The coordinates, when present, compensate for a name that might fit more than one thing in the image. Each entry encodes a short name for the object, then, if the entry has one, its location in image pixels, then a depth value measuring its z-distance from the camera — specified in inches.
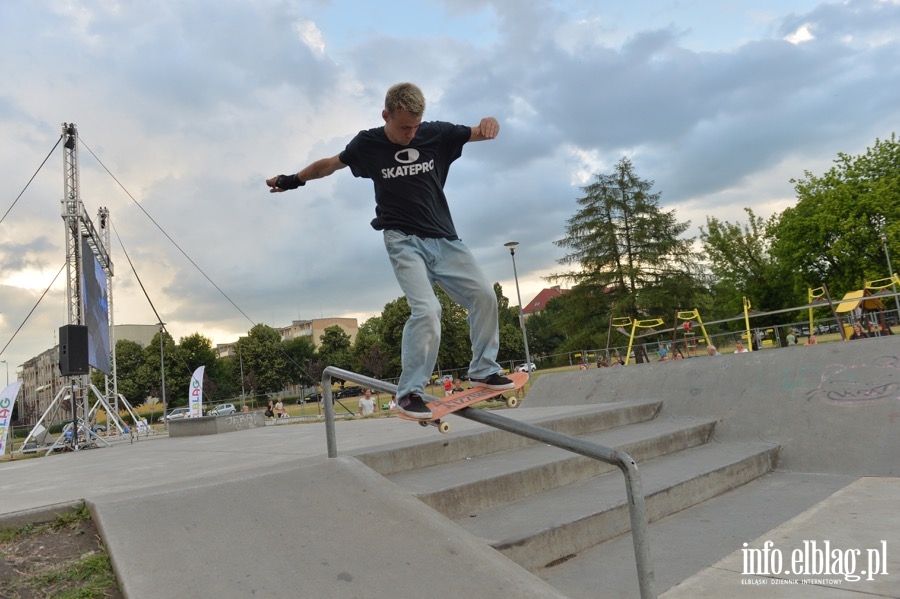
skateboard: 125.7
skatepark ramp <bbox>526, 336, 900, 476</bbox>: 198.4
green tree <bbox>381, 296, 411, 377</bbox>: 2242.9
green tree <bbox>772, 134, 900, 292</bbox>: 1240.2
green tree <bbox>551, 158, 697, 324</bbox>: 1441.9
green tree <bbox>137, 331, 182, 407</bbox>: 2431.1
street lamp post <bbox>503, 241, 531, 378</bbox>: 1104.2
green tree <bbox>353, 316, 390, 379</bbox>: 2023.9
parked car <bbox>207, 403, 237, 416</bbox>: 1501.0
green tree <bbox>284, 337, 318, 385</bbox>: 3053.6
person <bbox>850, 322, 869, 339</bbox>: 492.1
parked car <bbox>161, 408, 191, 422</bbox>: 1627.5
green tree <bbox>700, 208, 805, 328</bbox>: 1508.4
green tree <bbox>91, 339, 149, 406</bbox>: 2411.4
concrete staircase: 131.5
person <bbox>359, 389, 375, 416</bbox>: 771.4
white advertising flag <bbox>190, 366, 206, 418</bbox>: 761.0
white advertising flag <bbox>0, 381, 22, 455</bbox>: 524.7
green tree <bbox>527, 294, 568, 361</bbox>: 3361.2
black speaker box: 497.0
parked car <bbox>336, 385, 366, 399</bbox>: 2363.3
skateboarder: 123.7
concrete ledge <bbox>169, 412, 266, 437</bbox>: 528.1
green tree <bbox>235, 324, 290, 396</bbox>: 2554.1
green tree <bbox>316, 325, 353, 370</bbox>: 2672.2
